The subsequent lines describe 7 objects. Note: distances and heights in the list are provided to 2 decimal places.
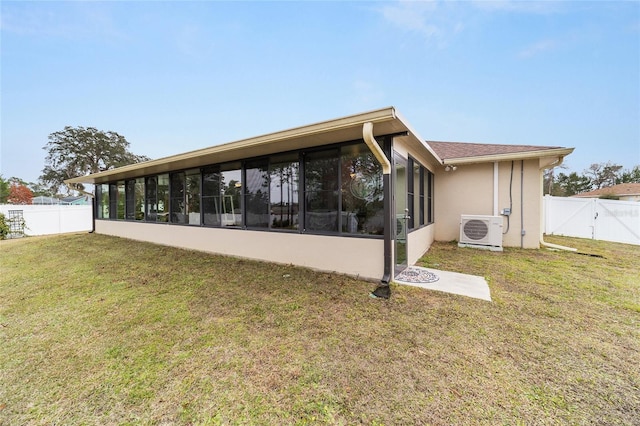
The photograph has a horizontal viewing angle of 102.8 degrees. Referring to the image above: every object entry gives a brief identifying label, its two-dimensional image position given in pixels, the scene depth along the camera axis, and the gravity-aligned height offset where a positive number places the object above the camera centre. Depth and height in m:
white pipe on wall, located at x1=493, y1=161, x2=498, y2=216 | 6.83 +0.44
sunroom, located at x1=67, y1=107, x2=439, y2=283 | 3.91 +0.22
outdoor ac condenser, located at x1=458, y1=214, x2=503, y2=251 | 6.36 -0.69
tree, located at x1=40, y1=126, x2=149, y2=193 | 24.49 +5.71
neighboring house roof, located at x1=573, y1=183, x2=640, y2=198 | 16.97 +0.85
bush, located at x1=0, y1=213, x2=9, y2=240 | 11.35 -0.75
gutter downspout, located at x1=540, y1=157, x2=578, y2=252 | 6.20 -1.09
